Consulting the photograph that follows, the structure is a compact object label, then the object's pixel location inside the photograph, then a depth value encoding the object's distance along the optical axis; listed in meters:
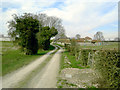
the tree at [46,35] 22.77
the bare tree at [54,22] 28.65
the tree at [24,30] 14.53
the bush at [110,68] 3.39
